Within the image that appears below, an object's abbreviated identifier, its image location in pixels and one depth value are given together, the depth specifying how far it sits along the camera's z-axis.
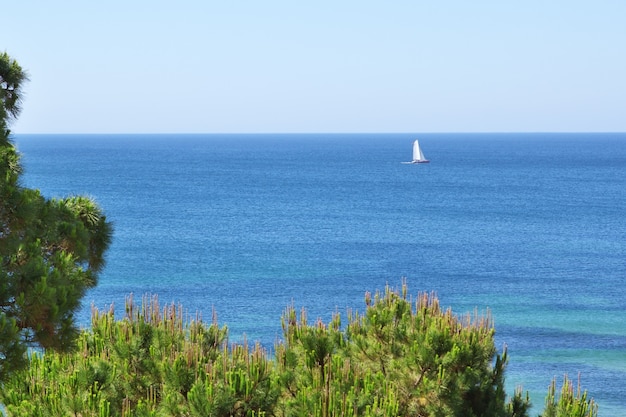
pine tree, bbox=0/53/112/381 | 16.08
